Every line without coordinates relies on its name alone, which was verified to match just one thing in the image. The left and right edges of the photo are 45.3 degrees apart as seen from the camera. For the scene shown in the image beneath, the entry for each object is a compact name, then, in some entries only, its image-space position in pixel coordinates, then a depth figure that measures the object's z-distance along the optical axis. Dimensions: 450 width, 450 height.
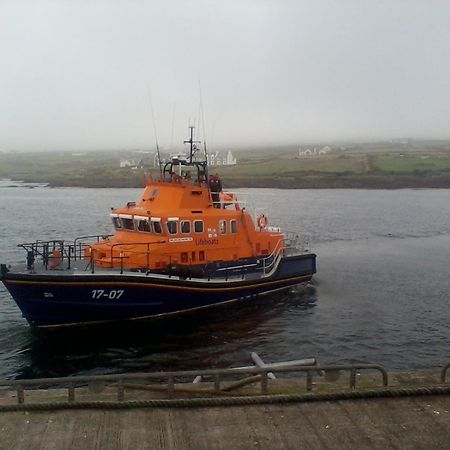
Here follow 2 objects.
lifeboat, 14.44
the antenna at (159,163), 18.18
